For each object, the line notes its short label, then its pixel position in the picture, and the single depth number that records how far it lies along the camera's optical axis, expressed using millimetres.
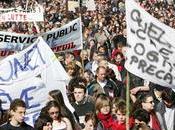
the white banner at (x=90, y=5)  38262
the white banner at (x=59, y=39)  20192
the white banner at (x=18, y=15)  28027
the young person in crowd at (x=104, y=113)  12597
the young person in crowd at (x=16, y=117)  11501
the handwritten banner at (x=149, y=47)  11981
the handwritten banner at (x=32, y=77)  14299
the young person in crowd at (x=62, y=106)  12449
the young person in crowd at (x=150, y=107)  12795
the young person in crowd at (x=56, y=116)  12152
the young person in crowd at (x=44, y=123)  11751
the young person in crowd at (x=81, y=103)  13545
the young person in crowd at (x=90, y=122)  12003
